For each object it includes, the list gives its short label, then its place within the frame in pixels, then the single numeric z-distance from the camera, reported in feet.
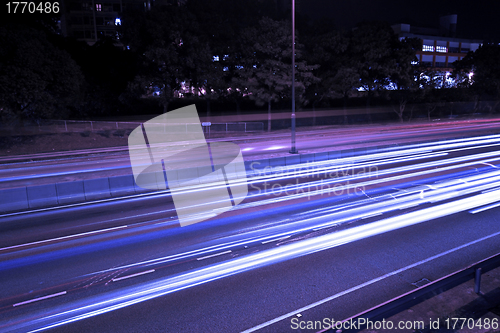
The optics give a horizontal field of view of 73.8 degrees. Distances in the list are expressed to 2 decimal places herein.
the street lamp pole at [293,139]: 62.96
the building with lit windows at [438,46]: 186.40
